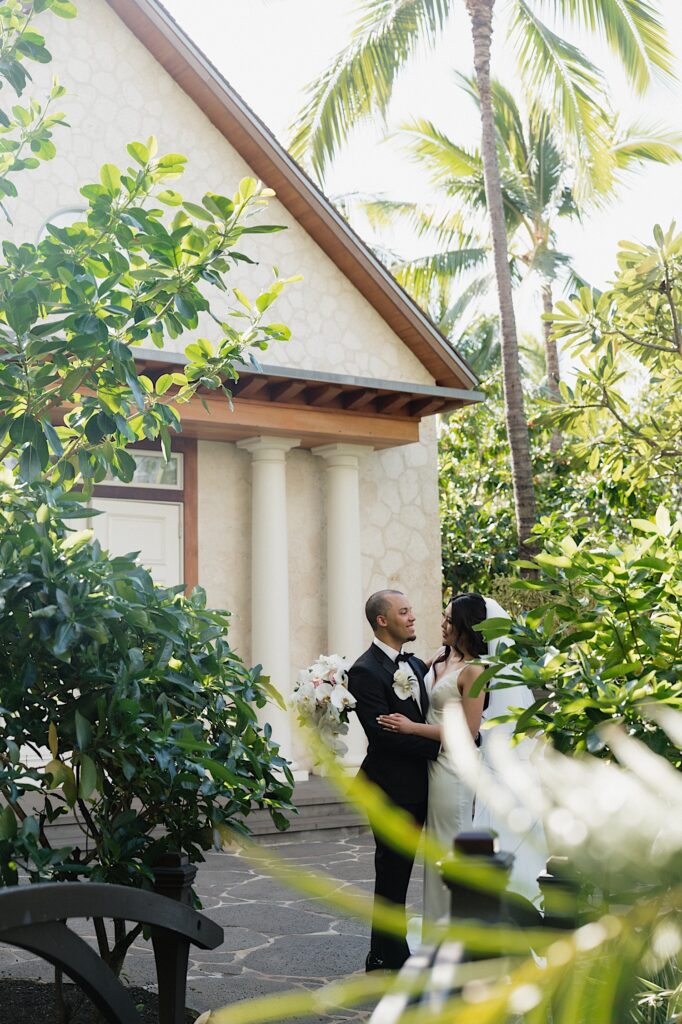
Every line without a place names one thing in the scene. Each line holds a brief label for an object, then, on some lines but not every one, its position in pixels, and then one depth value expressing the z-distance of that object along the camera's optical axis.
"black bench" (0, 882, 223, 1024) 1.80
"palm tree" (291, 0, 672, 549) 15.24
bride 4.91
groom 5.20
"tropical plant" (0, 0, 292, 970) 3.35
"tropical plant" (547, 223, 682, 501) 6.02
